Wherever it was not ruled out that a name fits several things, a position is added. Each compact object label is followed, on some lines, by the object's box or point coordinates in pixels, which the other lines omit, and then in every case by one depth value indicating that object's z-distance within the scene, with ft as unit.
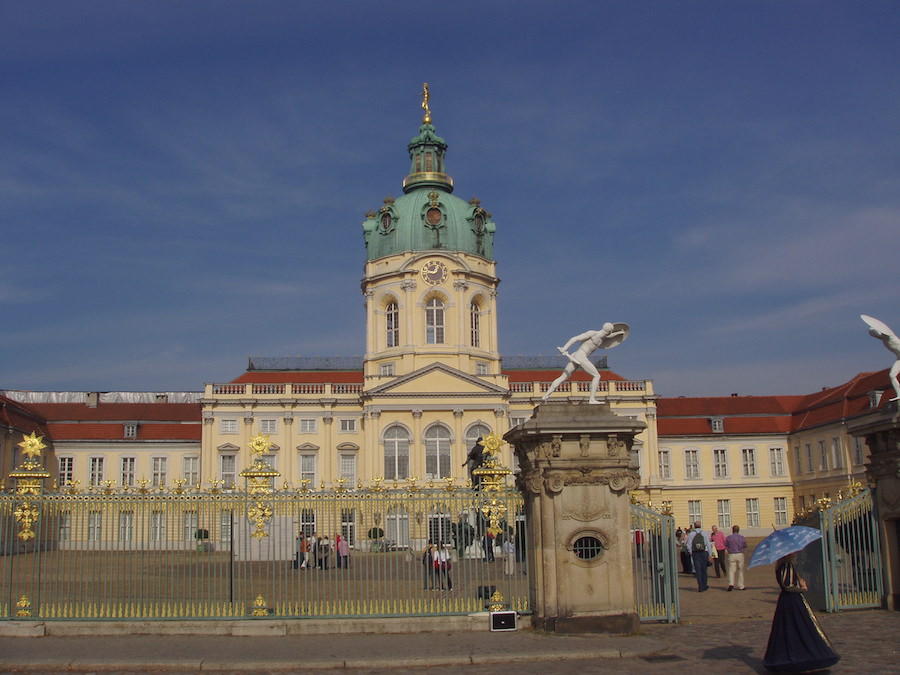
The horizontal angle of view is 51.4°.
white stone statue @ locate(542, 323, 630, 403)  58.95
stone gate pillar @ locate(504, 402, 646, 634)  54.29
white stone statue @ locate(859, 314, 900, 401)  57.77
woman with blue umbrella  41.22
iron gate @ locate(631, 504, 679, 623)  58.03
